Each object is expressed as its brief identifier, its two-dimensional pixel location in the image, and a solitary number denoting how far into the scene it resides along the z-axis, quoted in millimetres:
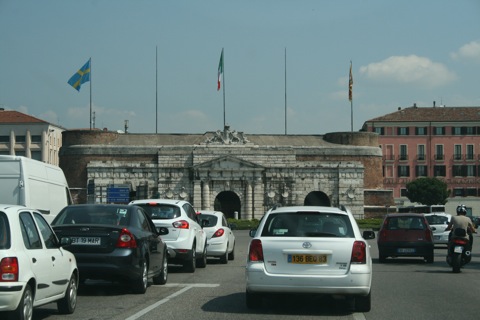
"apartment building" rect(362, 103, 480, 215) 110125
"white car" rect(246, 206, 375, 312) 12398
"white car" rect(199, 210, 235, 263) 25281
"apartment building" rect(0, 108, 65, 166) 117562
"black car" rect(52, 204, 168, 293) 14531
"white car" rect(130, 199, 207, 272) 20188
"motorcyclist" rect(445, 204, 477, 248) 22250
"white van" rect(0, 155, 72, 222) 19406
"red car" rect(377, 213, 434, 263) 26297
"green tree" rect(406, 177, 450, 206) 99938
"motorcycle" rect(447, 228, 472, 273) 21781
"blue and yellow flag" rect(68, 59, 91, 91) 77000
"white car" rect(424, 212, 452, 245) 37219
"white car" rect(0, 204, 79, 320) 9971
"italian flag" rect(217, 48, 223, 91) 88562
